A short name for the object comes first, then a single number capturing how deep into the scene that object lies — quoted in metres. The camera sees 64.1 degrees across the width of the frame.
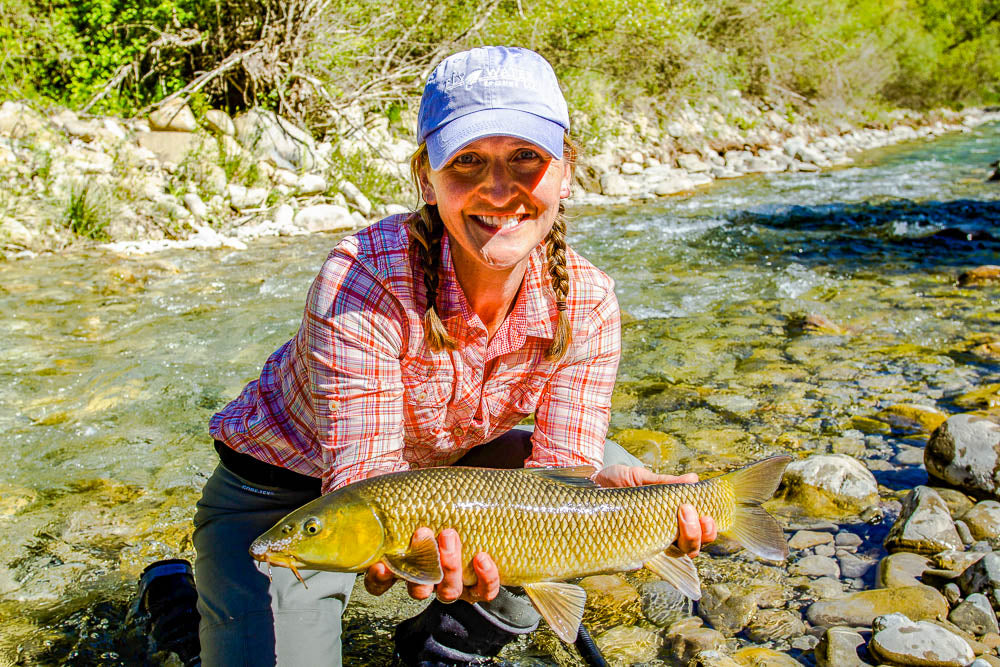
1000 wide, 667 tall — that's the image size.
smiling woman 2.21
